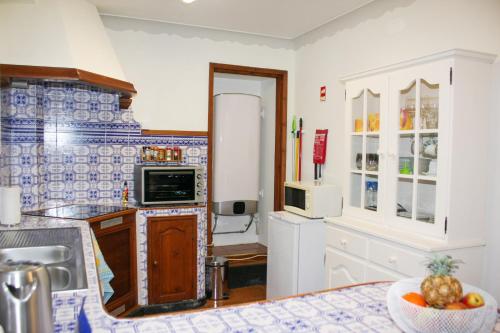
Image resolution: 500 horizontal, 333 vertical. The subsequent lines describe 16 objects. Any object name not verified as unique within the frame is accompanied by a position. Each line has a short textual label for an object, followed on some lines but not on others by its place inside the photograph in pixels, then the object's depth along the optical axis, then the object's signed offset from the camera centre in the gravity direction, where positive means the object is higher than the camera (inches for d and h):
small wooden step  161.9 -42.6
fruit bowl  39.4 -16.1
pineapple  40.5 -13.2
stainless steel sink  69.3 -19.4
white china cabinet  86.8 -3.5
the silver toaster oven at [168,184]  132.5 -11.8
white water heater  167.2 -1.2
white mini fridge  123.5 -31.4
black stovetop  112.1 -18.3
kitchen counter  45.0 -19.3
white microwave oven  124.3 -15.1
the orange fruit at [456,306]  40.1 -14.9
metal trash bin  145.3 -45.1
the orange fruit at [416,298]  42.0 -15.0
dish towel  90.4 -28.3
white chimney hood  100.1 +27.4
